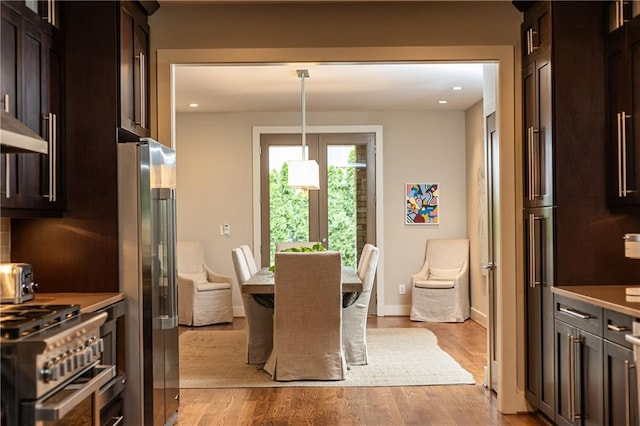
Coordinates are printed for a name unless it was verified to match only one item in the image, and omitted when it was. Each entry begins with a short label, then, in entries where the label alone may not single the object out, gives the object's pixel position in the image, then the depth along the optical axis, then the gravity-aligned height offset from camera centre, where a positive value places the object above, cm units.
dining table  495 -52
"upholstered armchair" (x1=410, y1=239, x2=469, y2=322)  773 -81
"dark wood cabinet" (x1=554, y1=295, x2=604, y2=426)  306 -75
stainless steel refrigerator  333 -27
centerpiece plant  572 -28
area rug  496 -126
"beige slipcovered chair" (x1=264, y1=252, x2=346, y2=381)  478 -75
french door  824 +28
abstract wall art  823 +17
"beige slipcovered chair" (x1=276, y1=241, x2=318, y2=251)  712 -30
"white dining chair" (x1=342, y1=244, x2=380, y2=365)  547 -92
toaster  292 -28
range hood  235 +32
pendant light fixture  591 +41
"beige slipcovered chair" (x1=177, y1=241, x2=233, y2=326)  756 -85
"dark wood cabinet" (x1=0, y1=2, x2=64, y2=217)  293 +57
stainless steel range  214 -51
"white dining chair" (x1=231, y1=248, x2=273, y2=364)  551 -92
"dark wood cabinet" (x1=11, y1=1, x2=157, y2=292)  345 +39
